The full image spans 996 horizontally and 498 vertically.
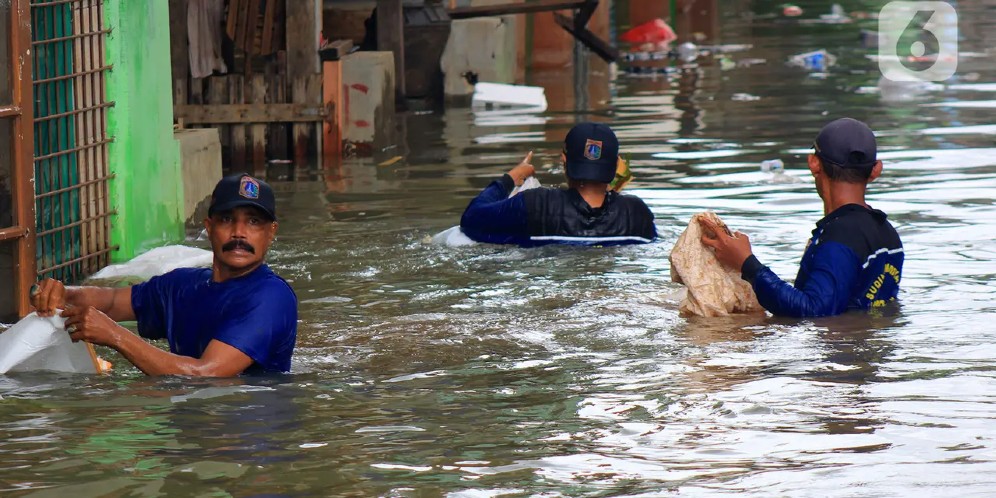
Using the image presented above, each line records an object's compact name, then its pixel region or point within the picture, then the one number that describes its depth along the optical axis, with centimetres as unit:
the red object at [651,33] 3132
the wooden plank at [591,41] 2114
